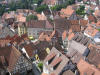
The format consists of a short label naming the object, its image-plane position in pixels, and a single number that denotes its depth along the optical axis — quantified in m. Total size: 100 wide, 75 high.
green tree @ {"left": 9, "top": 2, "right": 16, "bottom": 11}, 136.20
